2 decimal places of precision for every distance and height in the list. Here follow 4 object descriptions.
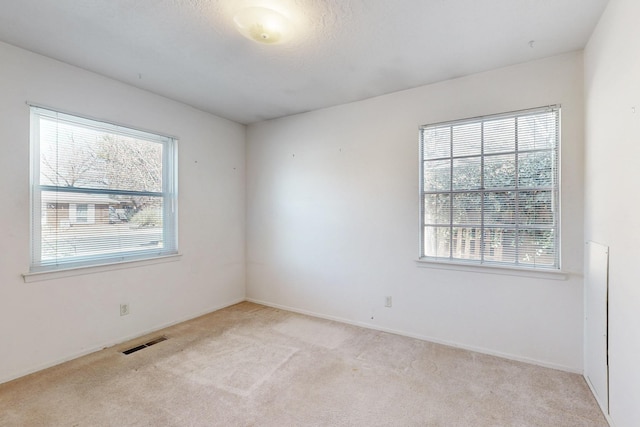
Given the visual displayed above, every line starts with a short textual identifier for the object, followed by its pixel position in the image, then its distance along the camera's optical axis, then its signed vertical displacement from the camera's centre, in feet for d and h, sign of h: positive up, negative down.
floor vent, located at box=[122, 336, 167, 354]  9.10 -4.23
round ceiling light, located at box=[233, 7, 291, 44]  6.06 +3.95
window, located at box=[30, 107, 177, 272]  8.20 +0.61
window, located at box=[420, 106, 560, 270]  8.29 +0.68
